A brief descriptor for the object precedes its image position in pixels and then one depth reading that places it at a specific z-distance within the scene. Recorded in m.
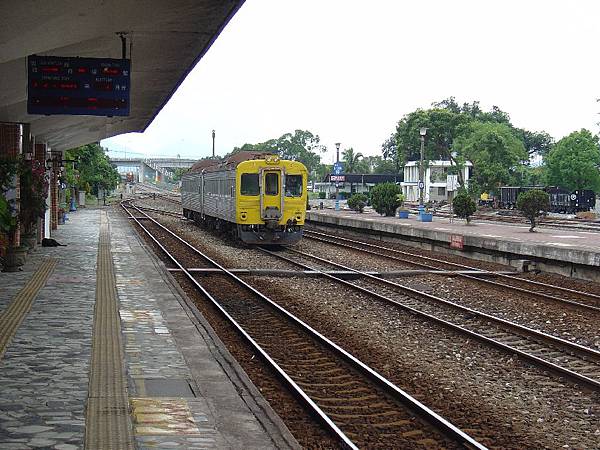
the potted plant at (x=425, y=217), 40.13
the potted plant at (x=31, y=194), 19.17
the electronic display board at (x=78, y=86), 13.05
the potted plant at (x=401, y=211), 43.81
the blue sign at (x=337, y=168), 61.27
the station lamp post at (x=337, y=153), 58.12
